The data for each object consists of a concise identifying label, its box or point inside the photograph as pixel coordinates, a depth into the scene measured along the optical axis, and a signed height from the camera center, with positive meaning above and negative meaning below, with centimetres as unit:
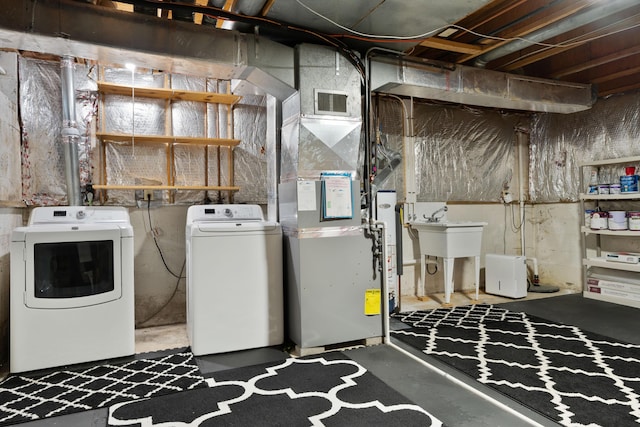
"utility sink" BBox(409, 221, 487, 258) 423 -31
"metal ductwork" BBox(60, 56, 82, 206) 329 +69
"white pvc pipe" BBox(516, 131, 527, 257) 544 +31
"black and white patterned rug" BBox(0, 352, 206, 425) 222 -104
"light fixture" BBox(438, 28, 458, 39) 320 +142
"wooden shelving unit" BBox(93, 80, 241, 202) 348 +67
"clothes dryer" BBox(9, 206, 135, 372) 267 -53
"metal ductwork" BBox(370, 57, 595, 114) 343 +115
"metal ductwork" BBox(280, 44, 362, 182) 305 +73
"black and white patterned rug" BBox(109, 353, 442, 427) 206 -105
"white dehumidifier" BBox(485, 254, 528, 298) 459 -77
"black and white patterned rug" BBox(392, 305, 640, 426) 216 -104
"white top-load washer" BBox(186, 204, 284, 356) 296 -54
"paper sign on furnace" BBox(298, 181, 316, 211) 301 +13
